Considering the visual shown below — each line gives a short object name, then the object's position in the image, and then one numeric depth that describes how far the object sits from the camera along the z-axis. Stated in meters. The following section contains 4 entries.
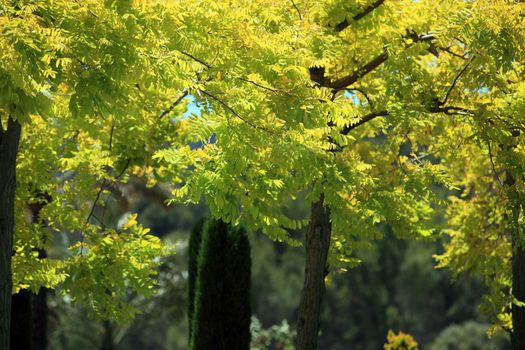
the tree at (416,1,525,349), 20.72
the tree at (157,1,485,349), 17.28
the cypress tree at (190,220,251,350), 28.55
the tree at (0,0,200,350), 15.11
